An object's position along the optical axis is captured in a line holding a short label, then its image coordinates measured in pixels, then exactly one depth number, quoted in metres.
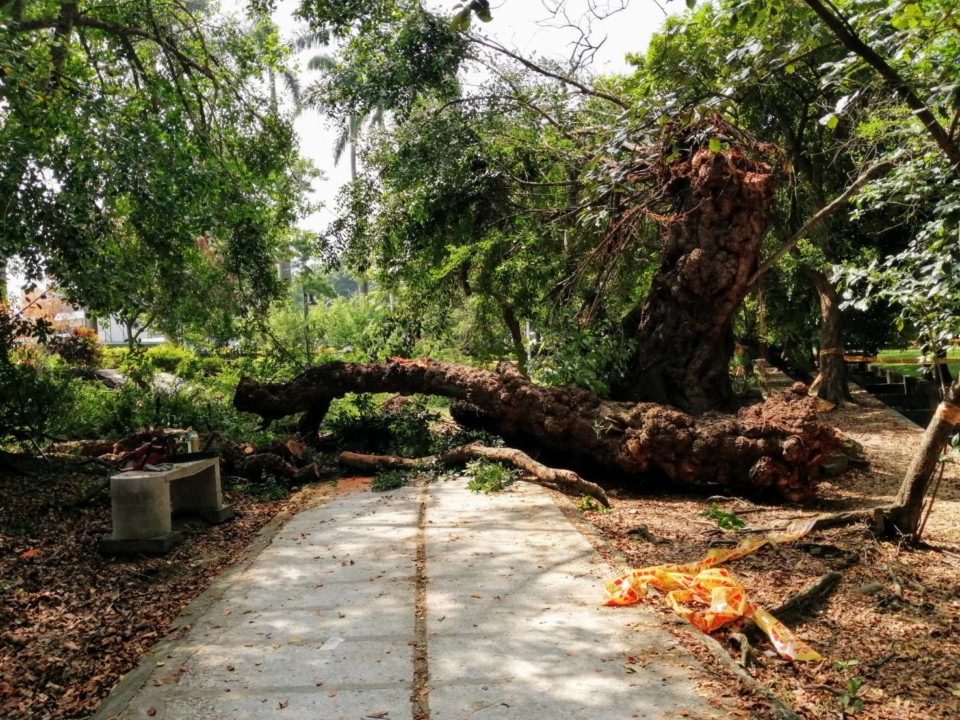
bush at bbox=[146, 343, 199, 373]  20.80
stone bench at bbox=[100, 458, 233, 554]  6.20
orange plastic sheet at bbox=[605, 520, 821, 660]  4.30
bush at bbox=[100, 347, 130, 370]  22.31
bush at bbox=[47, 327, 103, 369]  20.08
